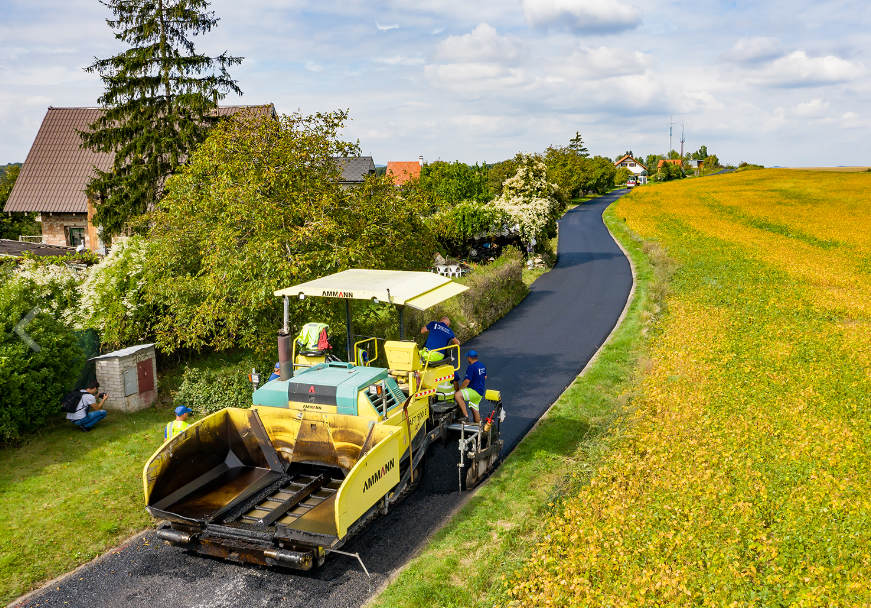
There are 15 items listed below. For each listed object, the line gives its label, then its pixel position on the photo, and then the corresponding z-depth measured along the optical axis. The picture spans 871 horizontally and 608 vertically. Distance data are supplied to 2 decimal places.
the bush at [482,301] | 19.53
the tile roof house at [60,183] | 29.20
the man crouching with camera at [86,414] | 11.81
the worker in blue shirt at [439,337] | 11.46
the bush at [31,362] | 10.91
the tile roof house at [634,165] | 149.88
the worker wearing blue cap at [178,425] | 9.57
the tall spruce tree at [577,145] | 102.35
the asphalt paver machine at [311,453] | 7.55
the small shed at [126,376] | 12.73
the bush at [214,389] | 12.91
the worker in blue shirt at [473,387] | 11.10
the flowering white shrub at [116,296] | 13.90
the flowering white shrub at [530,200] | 32.59
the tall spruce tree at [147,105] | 20.55
